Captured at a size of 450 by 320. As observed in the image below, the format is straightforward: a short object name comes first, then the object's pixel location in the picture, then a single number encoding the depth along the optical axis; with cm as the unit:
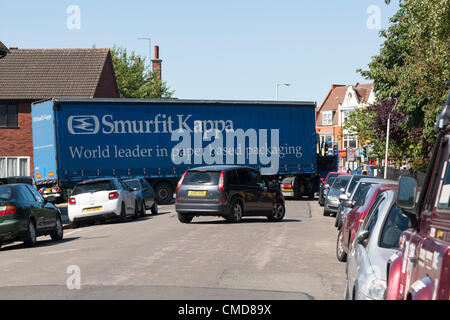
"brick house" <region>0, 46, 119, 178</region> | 5031
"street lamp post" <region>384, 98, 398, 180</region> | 5334
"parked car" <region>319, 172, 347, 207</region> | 3536
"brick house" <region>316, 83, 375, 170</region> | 10788
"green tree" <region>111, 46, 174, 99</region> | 7225
